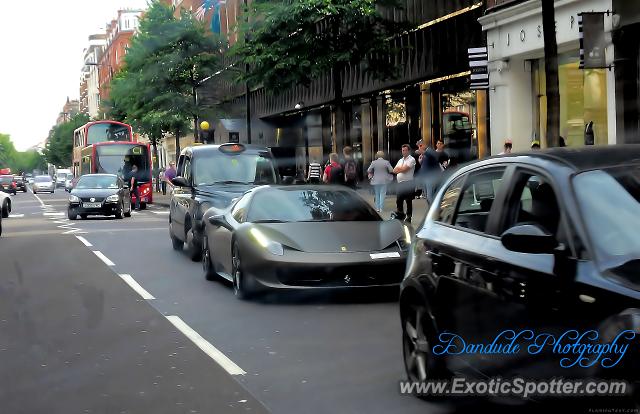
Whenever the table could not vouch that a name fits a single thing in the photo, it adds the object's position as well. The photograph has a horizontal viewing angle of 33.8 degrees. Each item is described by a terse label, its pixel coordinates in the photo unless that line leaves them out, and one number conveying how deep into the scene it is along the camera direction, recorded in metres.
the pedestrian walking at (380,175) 23.42
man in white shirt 22.25
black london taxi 15.96
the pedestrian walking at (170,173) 39.12
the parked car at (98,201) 31.84
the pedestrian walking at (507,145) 20.65
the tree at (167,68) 50.72
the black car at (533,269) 4.04
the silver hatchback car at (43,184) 94.50
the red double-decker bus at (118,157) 47.38
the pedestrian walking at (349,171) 27.38
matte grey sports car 10.29
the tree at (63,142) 133.75
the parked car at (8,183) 87.69
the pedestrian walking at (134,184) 40.49
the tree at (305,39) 25.25
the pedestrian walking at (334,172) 26.78
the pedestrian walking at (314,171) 32.97
